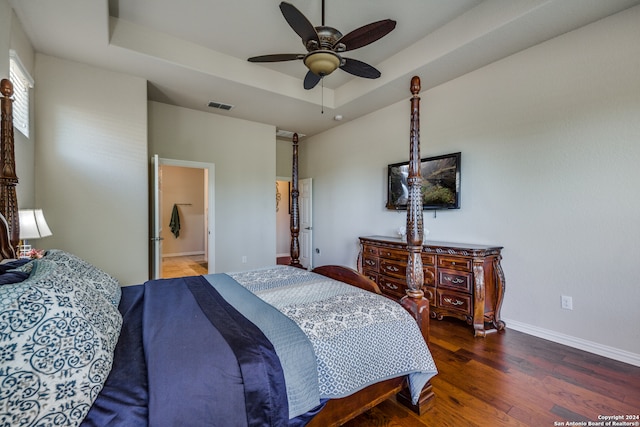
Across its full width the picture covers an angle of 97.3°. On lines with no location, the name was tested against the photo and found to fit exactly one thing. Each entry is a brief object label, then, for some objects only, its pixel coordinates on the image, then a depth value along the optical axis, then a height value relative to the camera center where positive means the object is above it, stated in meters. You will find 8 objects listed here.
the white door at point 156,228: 3.54 -0.23
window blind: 2.42 +1.13
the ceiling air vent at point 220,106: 4.23 +1.60
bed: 0.83 -0.56
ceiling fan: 2.02 +1.32
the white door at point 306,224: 6.06 -0.32
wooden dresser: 2.82 -0.77
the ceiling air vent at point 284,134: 5.69 +1.58
